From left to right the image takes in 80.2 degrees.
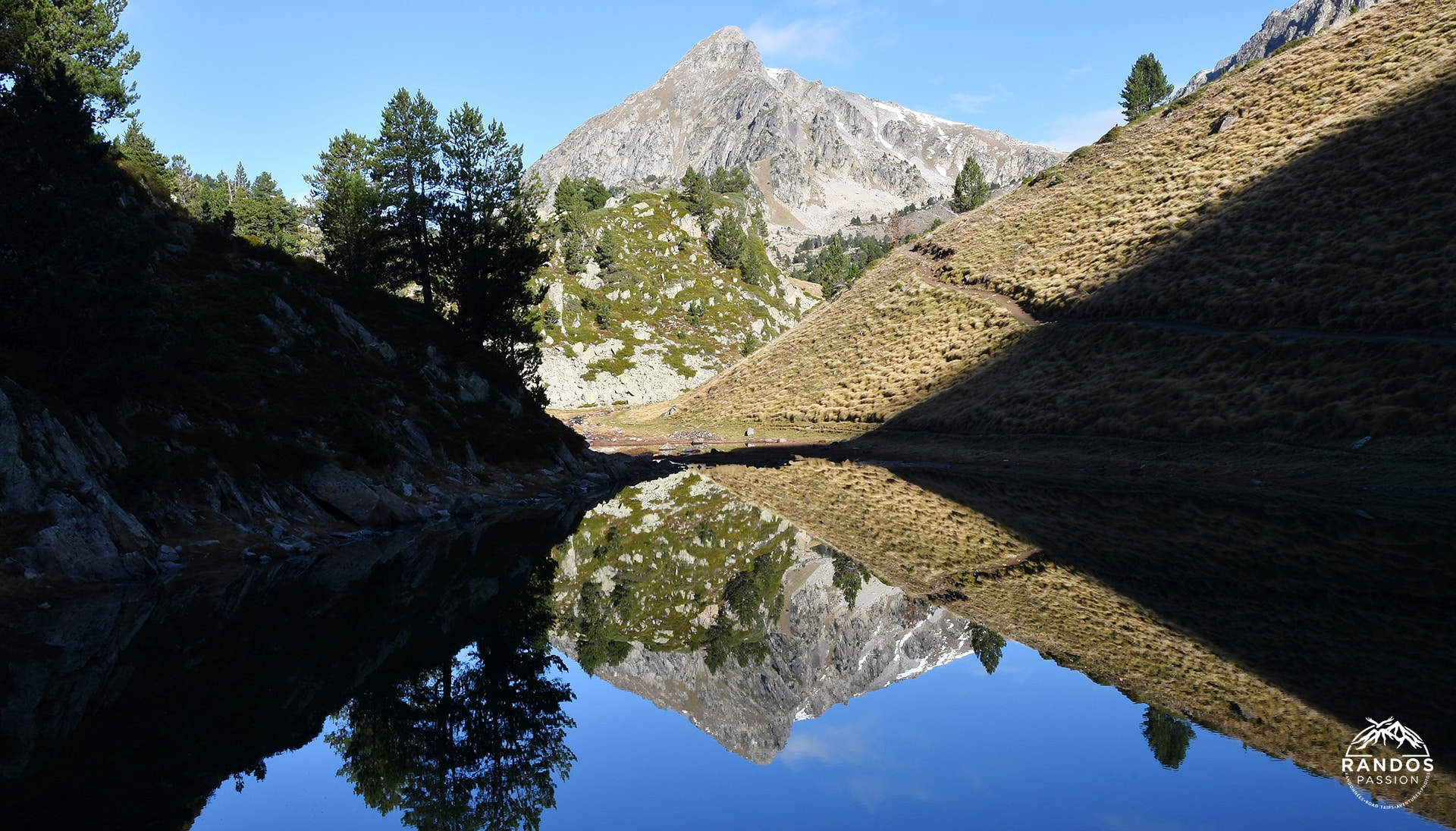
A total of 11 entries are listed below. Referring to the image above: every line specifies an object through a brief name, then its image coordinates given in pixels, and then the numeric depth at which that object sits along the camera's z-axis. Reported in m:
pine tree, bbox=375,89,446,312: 59.50
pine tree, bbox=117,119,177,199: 48.16
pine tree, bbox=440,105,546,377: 58.94
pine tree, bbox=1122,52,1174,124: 146.12
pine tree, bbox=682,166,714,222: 179.12
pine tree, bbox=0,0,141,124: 46.19
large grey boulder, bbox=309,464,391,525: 32.56
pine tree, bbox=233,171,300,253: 96.00
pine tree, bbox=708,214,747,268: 173.50
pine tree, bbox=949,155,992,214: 151.12
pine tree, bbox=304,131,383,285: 61.81
